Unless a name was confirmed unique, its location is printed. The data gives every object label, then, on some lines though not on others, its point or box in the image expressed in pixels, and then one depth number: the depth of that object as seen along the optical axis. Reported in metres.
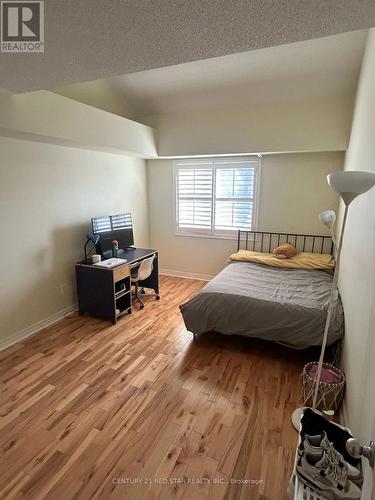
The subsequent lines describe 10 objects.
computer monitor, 3.68
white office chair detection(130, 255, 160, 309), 3.69
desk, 3.31
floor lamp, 1.42
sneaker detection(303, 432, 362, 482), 1.20
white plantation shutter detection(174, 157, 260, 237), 4.47
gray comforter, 2.47
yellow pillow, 3.64
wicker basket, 1.99
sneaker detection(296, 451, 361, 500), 1.16
